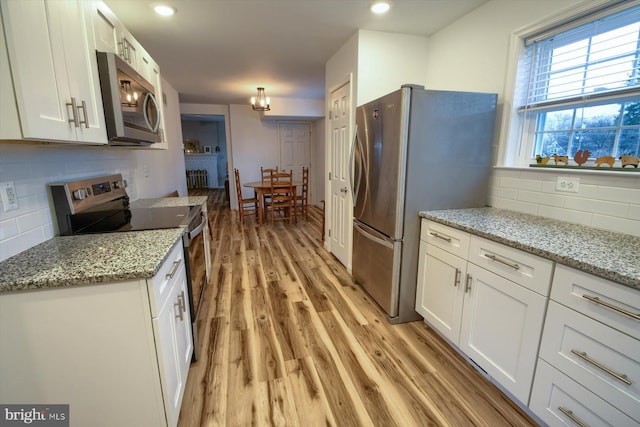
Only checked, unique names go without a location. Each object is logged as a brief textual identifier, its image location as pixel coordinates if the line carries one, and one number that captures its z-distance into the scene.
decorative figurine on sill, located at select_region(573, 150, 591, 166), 1.56
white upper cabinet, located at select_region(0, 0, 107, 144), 0.87
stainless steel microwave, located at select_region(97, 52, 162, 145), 1.36
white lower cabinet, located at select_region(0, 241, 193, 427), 0.97
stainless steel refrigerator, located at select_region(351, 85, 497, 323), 1.84
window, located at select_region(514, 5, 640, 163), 1.42
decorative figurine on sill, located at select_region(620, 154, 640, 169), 1.35
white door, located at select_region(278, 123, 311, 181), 6.59
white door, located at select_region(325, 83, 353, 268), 2.86
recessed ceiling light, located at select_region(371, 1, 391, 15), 2.01
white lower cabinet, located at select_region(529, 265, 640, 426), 0.94
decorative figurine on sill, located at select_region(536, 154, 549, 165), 1.76
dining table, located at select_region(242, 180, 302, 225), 4.93
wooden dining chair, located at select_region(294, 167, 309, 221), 5.29
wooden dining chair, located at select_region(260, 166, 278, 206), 5.06
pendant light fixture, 4.54
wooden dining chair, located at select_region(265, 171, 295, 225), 4.90
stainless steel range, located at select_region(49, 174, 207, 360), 1.45
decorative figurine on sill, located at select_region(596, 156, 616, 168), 1.44
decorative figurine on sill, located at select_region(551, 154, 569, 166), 1.66
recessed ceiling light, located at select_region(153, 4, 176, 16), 2.04
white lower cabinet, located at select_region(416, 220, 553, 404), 1.25
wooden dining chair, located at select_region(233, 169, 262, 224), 5.14
